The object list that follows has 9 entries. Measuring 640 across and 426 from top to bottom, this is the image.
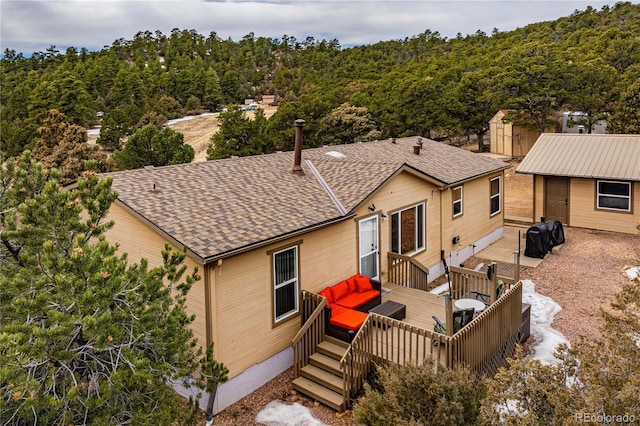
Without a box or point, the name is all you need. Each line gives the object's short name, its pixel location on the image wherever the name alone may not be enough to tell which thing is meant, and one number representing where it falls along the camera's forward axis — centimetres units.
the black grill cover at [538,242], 1689
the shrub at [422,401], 562
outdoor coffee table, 1002
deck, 828
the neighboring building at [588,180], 1923
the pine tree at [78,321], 422
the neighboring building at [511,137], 3656
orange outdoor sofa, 936
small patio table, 934
